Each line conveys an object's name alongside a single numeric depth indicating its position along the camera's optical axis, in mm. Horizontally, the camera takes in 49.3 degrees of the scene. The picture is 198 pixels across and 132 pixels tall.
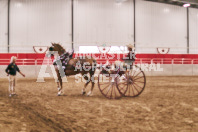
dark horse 7250
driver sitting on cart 6371
